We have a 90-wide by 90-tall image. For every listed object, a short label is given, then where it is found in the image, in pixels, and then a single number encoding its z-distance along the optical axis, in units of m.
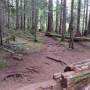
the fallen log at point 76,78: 2.18
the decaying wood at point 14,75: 3.86
